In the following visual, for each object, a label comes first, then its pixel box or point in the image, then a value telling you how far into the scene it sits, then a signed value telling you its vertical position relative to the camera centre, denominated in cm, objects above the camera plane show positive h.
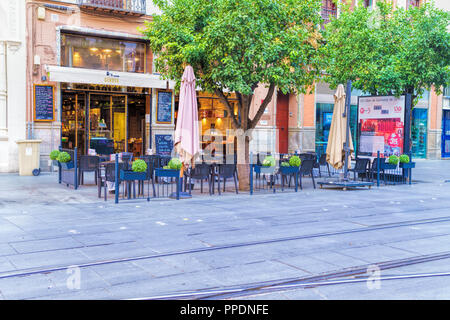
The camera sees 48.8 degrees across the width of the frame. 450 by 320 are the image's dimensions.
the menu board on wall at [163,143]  2036 -10
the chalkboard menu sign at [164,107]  2042 +139
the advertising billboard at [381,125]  1667 +61
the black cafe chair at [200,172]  1314 -83
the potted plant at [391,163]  1584 -66
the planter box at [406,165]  1623 -73
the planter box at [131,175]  1140 -80
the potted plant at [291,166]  1384 -68
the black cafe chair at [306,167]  1474 -75
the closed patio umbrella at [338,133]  1511 +28
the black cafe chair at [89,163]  1367 -64
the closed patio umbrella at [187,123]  1236 +45
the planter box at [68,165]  1379 -70
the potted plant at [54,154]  1416 -43
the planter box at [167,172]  1196 -76
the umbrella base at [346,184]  1480 -125
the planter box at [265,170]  1378 -79
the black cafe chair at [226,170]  1341 -79
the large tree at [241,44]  1262 +255
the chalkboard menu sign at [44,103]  1758 +132
